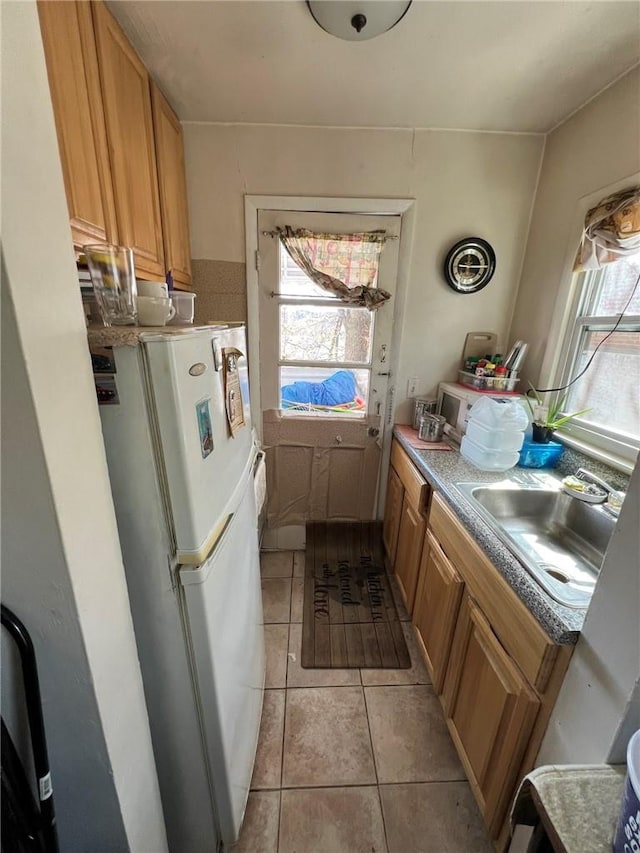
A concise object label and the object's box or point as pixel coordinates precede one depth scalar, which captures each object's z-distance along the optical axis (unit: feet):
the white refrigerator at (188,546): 2.14
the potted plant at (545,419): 5.22
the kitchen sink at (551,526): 3.75
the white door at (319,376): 6.30
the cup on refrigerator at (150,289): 2.97
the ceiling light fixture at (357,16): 3.36
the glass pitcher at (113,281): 2.49
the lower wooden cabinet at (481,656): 2.81
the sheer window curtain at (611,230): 4.16
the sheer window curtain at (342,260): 6.15
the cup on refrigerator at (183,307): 3.90
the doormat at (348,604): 5.47
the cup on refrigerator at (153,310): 2.84
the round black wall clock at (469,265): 6.18
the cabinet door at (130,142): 3.58
